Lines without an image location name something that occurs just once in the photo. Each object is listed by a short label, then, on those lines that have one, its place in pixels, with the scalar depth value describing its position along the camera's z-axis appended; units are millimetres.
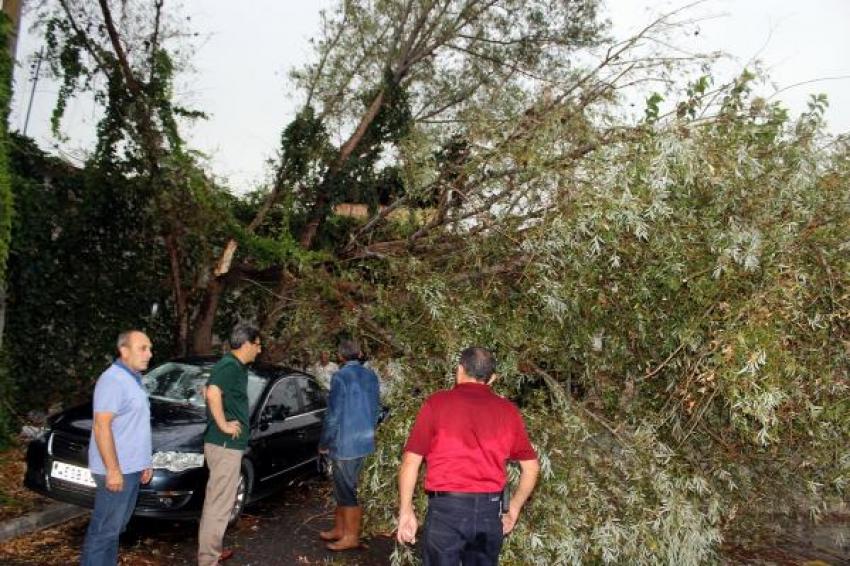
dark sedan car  5418
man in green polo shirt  4699
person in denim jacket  5527
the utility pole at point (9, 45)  5879
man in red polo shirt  3342
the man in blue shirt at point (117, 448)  3832
